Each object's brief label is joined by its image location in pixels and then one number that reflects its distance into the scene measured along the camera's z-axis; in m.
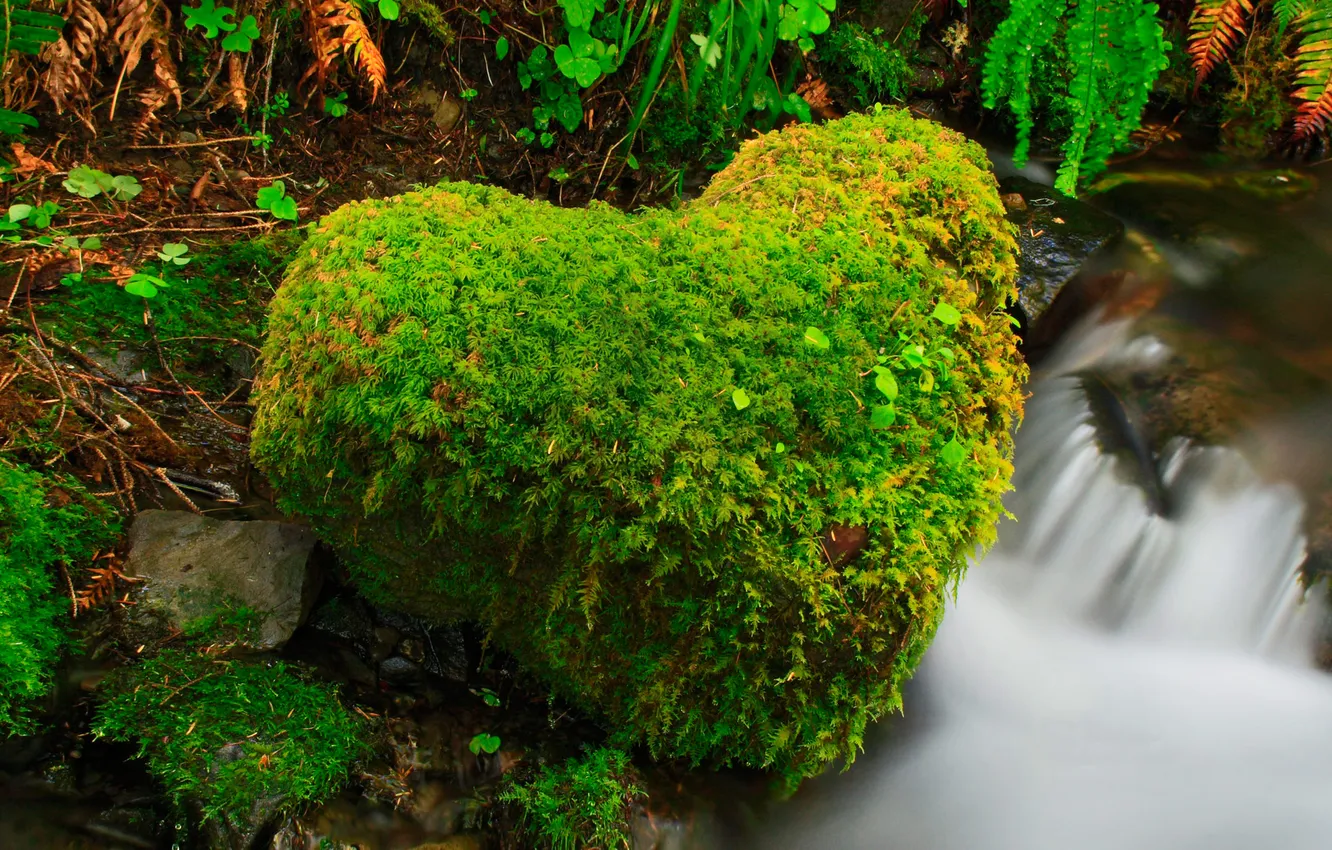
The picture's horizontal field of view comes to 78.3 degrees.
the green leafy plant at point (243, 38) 3.20
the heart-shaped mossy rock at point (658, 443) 1.92
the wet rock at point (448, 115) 3.84
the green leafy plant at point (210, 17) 3.17
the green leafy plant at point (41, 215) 2.82
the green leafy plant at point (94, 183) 2.90
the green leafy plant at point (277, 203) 2.97
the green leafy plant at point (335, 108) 3.54
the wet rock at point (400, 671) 2.48
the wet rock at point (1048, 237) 3.88
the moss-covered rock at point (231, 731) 1.93
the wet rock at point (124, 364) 2.68
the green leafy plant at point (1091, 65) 4.03
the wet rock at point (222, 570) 2.31
